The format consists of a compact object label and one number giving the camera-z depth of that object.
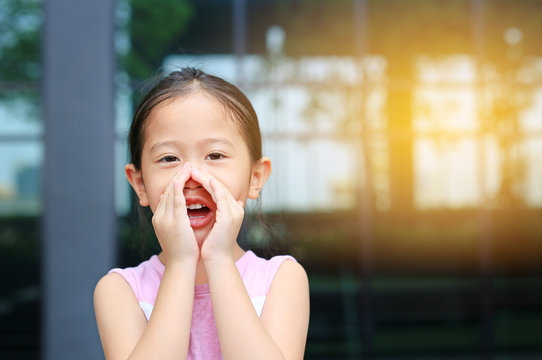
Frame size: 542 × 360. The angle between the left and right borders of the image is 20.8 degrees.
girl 1.60
